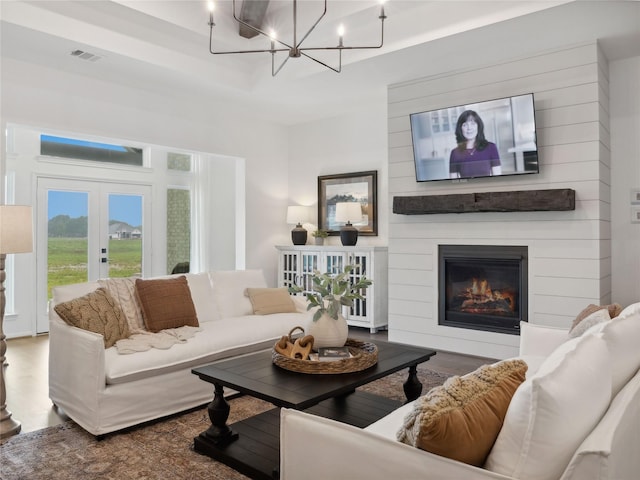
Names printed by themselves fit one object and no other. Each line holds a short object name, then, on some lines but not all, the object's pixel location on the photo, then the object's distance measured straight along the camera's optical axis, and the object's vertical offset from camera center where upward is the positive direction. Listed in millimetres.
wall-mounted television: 4156 +905
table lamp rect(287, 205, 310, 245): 6493 +333
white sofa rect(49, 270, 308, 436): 2777 -777
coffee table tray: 2490 -633
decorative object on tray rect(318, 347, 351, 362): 2623 -619
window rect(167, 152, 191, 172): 7012 +1152
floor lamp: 2832 +4
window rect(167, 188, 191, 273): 7043 +163
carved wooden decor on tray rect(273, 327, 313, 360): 2678 -590
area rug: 2352 -1103
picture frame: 6102 +578
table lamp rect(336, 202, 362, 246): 5957 +289
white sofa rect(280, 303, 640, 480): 1181 -507
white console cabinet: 5688 -342
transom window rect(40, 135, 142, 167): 5859 +1145
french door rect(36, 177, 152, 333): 5812 +113
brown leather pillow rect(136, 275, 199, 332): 3533 -461
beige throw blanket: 3061 -646
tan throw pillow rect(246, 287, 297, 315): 4266 -524
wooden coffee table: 2270 -851
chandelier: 2641 +1191
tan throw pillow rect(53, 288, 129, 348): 3033 -464
